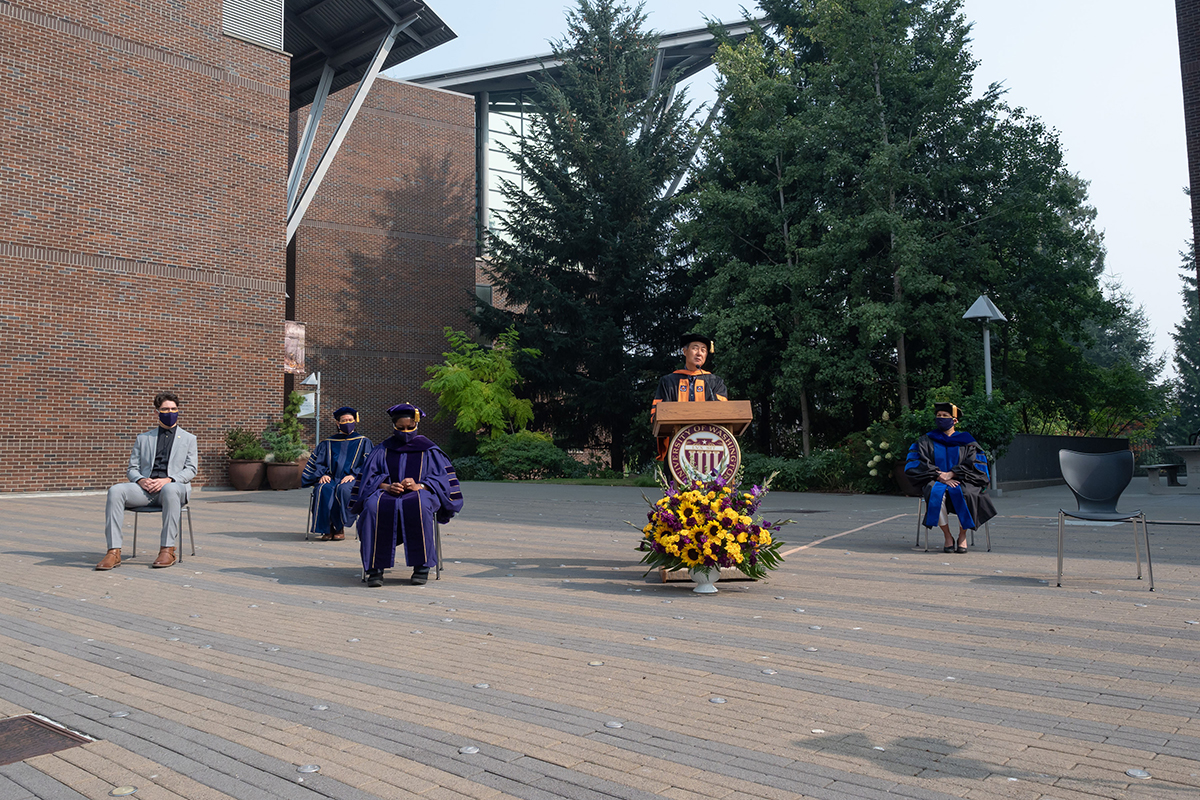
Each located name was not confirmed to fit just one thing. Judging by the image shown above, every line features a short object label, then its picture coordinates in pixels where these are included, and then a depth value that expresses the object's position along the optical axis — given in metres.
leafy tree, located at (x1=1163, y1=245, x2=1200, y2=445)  45.80
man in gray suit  9.25
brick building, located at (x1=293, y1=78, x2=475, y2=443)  32.47
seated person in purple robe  8.17
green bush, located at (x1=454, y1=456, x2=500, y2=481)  27.95
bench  19.06
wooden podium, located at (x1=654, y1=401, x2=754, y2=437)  7.88
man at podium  8.37
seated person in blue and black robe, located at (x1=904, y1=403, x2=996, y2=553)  10.05
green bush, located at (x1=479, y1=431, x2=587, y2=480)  27.27
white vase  7.54
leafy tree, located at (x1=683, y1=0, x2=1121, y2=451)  21.30
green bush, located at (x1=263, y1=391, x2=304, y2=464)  22.47
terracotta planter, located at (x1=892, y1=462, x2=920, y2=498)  18.28
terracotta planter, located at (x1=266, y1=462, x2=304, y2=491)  22.34
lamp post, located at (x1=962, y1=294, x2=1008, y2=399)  18.65
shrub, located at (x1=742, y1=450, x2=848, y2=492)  21.12
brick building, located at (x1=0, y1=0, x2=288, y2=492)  19.83
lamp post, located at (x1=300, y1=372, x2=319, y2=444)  27.54
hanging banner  29.27
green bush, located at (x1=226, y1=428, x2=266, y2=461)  22.17
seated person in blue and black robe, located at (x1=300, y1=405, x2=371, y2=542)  11.70
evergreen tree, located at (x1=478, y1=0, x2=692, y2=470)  29.53
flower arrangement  7.37
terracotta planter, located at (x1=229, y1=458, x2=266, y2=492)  22.14
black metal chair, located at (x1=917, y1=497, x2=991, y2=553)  10.21
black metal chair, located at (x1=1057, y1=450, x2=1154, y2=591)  7.95
